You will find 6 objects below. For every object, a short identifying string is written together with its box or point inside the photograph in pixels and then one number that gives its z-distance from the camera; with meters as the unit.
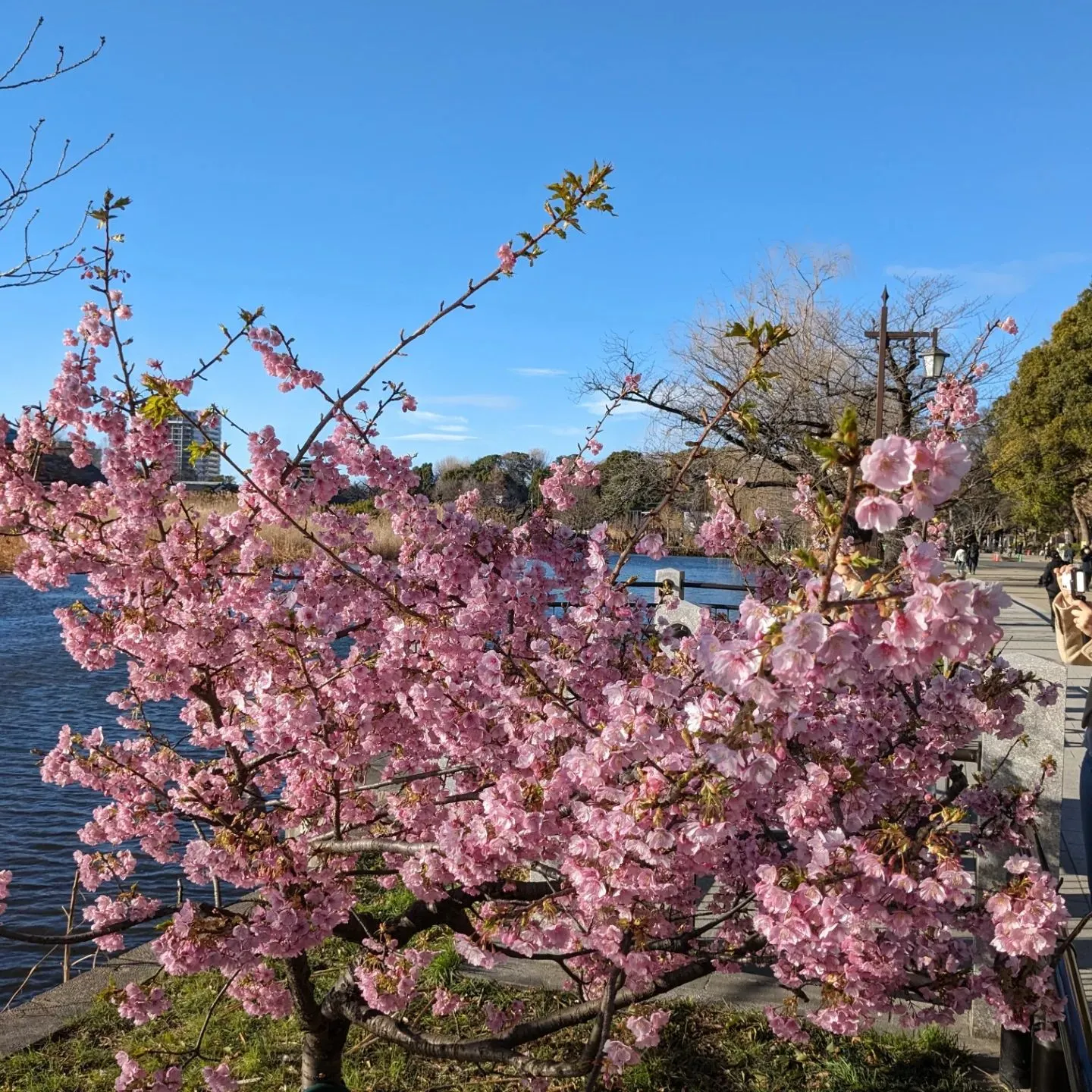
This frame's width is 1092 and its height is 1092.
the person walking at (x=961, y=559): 27.24
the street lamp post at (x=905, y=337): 13.83
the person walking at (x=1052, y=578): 19.28
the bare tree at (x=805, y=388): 16.73
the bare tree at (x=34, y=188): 3.98
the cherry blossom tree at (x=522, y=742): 2.06
